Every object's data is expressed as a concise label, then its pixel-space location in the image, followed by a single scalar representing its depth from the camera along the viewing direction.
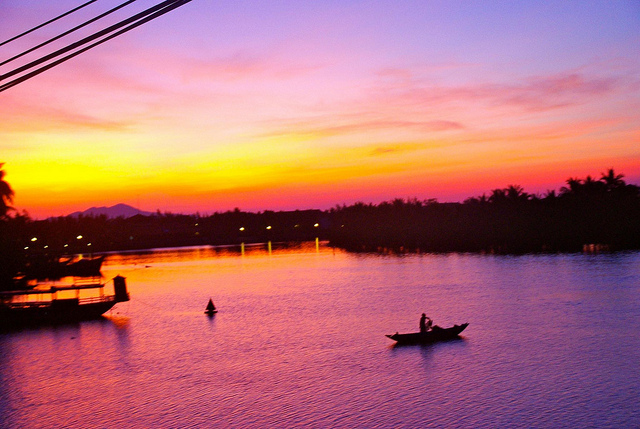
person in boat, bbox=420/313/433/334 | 35.53
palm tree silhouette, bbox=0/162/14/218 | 58.83
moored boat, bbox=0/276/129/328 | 46.62
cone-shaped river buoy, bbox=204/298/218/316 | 50.41
